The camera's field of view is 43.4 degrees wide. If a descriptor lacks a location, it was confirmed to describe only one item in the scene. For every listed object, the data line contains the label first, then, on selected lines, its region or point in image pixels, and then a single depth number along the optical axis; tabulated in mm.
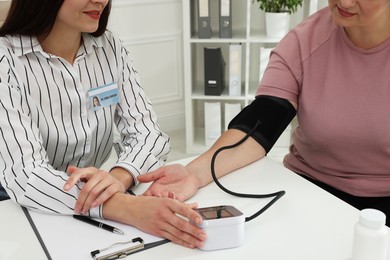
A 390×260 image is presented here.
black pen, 1076
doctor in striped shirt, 1158
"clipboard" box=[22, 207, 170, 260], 981
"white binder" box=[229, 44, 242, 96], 3064
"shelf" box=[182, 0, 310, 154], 3074
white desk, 982
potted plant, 2980
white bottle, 879
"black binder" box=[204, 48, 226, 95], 3033
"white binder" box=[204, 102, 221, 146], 3193
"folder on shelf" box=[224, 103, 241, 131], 3193
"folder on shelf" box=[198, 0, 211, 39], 2996
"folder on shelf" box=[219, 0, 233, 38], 3004
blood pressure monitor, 982
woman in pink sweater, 1359
